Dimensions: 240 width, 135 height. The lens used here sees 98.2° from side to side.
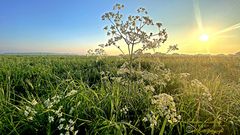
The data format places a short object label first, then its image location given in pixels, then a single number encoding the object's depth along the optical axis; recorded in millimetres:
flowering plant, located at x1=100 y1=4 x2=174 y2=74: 1563
